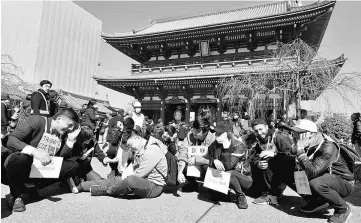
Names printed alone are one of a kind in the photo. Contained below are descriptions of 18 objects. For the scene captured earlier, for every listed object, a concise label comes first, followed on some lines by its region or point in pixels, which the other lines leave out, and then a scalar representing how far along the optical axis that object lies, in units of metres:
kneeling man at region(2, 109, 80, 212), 2.57
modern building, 22.16
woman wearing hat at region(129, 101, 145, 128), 5.86
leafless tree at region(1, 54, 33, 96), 13.58
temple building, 11.61
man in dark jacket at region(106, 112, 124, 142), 6.75
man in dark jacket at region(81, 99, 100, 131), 6.68
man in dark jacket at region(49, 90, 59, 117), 4.53
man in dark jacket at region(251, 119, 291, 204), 3.31
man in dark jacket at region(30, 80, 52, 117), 4.11
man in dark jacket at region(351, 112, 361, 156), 5.20
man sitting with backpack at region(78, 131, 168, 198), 3.22
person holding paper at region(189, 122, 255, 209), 3.21
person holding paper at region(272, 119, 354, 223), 2.64
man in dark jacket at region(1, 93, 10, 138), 5.39
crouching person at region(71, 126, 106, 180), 3.58
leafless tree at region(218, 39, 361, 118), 7.70
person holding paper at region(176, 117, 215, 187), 4.14
